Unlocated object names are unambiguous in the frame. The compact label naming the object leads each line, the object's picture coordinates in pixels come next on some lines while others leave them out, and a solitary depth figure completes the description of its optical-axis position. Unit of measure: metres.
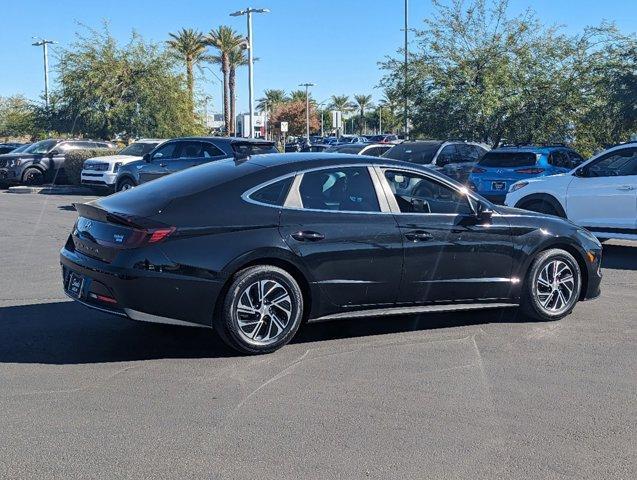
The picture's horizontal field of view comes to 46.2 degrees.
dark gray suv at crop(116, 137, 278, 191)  18.05
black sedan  5.67
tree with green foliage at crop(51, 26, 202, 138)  32.50
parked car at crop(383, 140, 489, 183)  18.42
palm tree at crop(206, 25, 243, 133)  51.69
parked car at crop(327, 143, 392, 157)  22.06
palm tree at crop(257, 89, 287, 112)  96.19
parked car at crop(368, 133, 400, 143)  60.63
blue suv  16.08
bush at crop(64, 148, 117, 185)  24.95
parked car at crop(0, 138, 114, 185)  25.69
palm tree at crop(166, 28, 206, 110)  49.53
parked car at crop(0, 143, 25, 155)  36.22
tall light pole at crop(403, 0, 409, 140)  26.33
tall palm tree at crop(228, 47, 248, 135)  53.09
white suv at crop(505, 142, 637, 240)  10.96
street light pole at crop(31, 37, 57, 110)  49.44
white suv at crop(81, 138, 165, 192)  21.98
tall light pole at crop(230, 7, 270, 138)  36.66
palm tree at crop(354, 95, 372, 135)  103.56
